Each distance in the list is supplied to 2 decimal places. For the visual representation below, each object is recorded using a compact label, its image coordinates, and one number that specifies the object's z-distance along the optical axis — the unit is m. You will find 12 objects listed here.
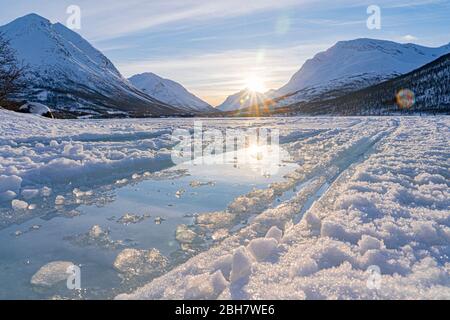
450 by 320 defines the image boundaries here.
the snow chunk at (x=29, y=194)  6.83
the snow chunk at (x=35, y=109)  33.66
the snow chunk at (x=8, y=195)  6.66
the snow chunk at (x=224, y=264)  3.53
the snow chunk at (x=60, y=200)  6.41
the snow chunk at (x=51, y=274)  3.52
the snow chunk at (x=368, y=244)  3.78
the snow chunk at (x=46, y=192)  7.03
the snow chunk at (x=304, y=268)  3.30
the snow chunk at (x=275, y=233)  4.41
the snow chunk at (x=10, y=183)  7.04
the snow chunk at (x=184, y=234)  4.59
